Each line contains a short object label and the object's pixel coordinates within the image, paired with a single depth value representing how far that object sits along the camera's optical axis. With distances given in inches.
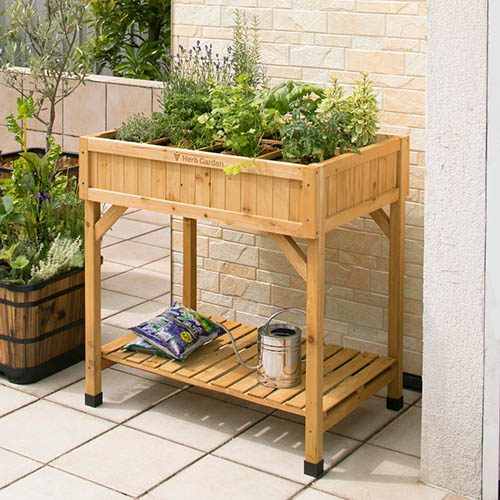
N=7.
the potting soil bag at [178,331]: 219.4
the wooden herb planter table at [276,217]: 187.9
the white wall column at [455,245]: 173.0
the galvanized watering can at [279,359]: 205.3
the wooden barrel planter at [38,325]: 229.2
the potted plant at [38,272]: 230.3
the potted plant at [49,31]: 274.2
